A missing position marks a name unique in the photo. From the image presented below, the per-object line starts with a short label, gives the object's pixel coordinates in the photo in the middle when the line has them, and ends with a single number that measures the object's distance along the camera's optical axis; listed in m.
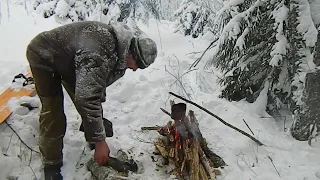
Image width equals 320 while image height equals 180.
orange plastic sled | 3.50
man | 2.36
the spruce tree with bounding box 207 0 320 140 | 3.89
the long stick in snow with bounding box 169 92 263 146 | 3.69
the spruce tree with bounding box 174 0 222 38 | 9.05
